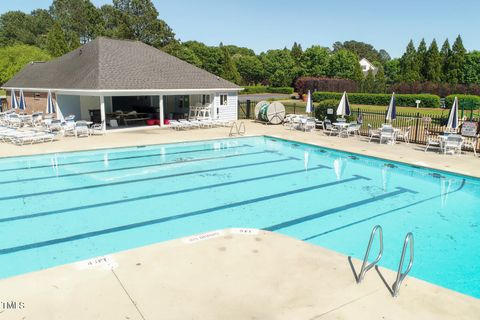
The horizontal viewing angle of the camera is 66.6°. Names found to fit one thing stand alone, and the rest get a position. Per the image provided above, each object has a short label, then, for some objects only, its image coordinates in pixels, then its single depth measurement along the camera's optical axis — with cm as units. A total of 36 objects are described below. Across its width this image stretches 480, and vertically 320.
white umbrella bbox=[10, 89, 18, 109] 2301
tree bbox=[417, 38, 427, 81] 5309
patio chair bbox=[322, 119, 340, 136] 2095
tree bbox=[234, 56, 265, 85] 7729
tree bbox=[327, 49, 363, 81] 6538
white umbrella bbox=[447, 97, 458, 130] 1541
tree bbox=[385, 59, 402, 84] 7473
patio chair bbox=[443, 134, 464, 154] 1547
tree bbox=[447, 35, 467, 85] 5153
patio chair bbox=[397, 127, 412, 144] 1840
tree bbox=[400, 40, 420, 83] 5122
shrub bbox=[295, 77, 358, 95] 5203
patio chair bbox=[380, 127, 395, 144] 1794
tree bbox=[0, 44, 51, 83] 4103
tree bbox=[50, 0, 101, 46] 7119
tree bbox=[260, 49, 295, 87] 7025
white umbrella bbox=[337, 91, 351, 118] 1978
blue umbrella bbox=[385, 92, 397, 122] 1727
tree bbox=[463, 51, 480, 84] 5825
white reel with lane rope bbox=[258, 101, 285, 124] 2495
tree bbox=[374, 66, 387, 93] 4903
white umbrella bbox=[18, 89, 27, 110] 2247
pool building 2158
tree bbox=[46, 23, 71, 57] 4791
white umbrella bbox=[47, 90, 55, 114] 2053
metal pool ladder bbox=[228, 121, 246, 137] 2089
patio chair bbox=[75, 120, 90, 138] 1939
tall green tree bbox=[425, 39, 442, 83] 5178
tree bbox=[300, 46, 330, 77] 6644
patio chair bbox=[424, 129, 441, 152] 1679
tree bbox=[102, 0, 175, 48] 6016
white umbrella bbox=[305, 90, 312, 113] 2178
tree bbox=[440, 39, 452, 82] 5221
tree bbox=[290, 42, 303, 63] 8522
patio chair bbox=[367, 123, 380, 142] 1894
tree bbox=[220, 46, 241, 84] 6069
